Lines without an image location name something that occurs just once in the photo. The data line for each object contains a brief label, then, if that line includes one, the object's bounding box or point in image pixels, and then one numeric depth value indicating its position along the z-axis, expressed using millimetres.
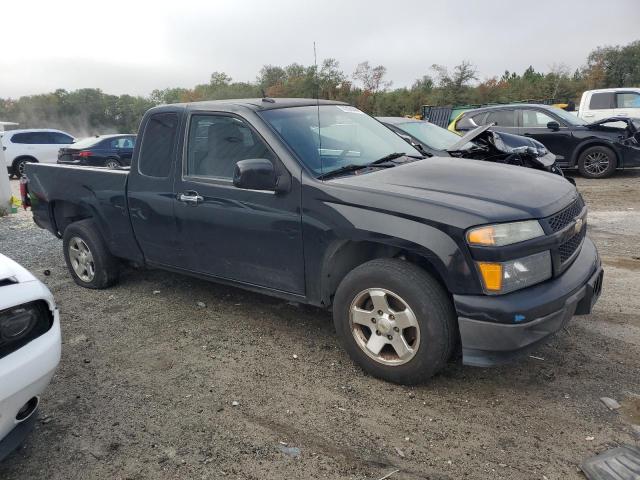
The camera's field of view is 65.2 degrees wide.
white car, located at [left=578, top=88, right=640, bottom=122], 13320
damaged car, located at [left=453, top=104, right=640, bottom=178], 10453
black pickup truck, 2730
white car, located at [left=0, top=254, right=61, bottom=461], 2154
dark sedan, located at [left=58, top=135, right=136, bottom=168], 15117
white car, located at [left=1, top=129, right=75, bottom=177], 16516
